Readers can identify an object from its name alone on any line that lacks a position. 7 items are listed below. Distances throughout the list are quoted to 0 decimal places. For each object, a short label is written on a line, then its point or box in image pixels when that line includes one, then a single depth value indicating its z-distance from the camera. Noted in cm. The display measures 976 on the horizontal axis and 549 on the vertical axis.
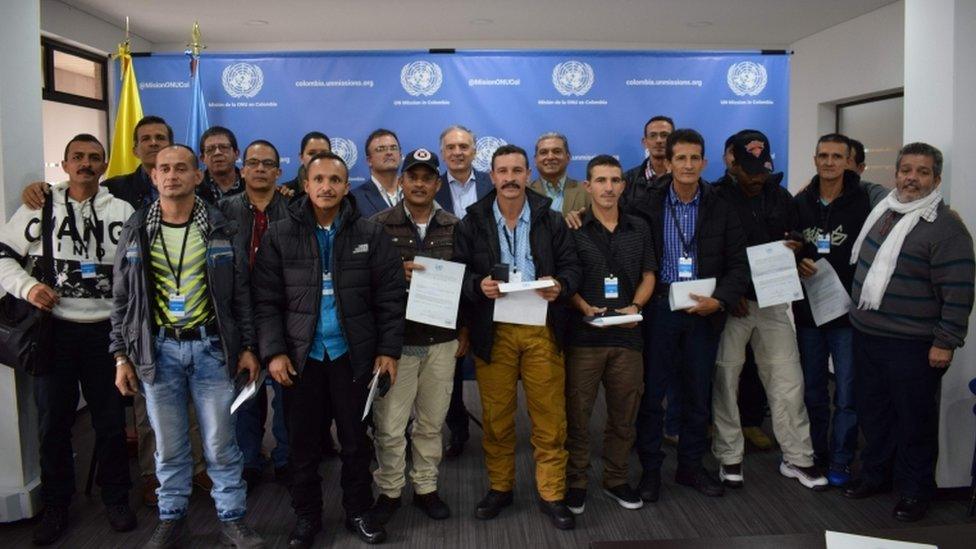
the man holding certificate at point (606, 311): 318
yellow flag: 470
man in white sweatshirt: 307
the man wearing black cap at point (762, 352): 356
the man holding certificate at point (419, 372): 316
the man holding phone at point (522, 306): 309
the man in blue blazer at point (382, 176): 395
